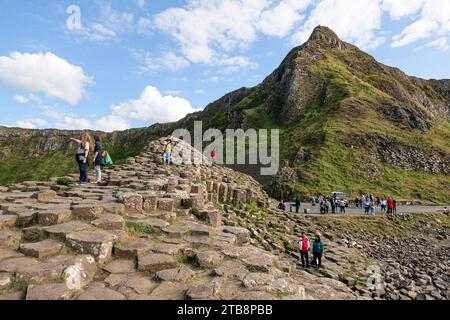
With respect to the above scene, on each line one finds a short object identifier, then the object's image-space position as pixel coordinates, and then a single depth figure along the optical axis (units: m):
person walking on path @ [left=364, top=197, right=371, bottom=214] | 30.25
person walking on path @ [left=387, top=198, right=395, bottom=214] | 30.34
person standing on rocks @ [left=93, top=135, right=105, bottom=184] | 13.99
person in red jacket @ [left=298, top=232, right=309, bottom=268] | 13.77
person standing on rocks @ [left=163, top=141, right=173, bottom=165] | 21.50
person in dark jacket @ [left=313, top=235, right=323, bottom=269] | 13.91
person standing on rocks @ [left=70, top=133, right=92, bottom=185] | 13.48
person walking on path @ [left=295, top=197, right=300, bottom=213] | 29.25
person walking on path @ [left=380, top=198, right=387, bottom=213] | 32.66
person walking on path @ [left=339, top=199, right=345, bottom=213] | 30.23
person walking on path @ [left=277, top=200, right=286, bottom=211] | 29.49
